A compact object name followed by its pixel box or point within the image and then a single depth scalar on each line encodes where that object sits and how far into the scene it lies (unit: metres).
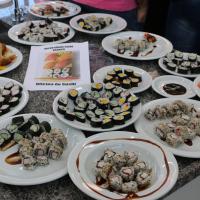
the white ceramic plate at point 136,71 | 1.32
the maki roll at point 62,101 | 1.17
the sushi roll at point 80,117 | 1.11
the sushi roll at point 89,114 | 1.12
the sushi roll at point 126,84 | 1.30
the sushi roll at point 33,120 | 1.08
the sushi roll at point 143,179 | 0.89
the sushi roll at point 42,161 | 0.97
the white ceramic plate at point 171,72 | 1.41
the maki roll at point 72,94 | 1.22
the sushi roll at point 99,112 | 1.13
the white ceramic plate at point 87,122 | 1.09
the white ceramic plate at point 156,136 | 1.02
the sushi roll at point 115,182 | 0.88
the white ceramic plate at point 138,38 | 1.54
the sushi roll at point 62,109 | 1.13
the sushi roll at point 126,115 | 1.11
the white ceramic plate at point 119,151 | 0.87
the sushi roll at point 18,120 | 1.08
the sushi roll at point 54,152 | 0.98
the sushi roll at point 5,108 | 1.16
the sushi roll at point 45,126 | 1.06
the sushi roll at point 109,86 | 1.24
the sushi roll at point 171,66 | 1.44
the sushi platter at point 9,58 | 1.43
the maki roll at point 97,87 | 1.25
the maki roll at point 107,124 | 1.08
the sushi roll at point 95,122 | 1.09
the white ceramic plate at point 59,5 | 1.89
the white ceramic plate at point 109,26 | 1.73
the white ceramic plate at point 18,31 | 1.63
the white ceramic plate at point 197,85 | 1.30
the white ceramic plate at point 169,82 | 1.30
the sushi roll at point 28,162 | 0.95
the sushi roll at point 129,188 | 0.88
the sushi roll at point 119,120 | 1.10
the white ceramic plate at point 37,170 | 0.91
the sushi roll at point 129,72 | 1.36
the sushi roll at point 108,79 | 1.32
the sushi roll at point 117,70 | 1.36
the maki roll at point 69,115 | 1.11
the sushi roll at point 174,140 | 1.04
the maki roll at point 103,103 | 1.16
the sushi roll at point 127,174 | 0.90
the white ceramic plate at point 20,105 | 1.16
